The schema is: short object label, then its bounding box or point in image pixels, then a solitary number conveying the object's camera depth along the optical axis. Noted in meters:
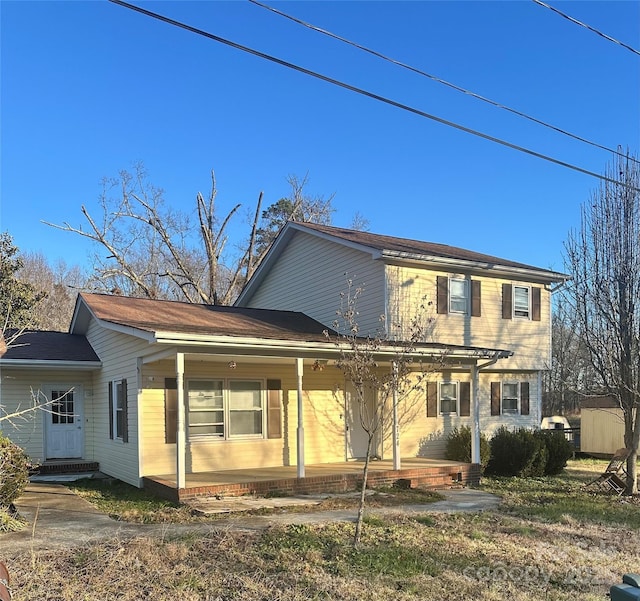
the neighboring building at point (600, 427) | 20.31
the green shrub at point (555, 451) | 15.53
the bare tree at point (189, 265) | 29.77
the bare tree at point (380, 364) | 7.85
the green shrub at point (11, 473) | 8.93
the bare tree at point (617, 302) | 12.29
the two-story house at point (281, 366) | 12.18
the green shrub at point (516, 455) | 14.88
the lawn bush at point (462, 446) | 14.89
